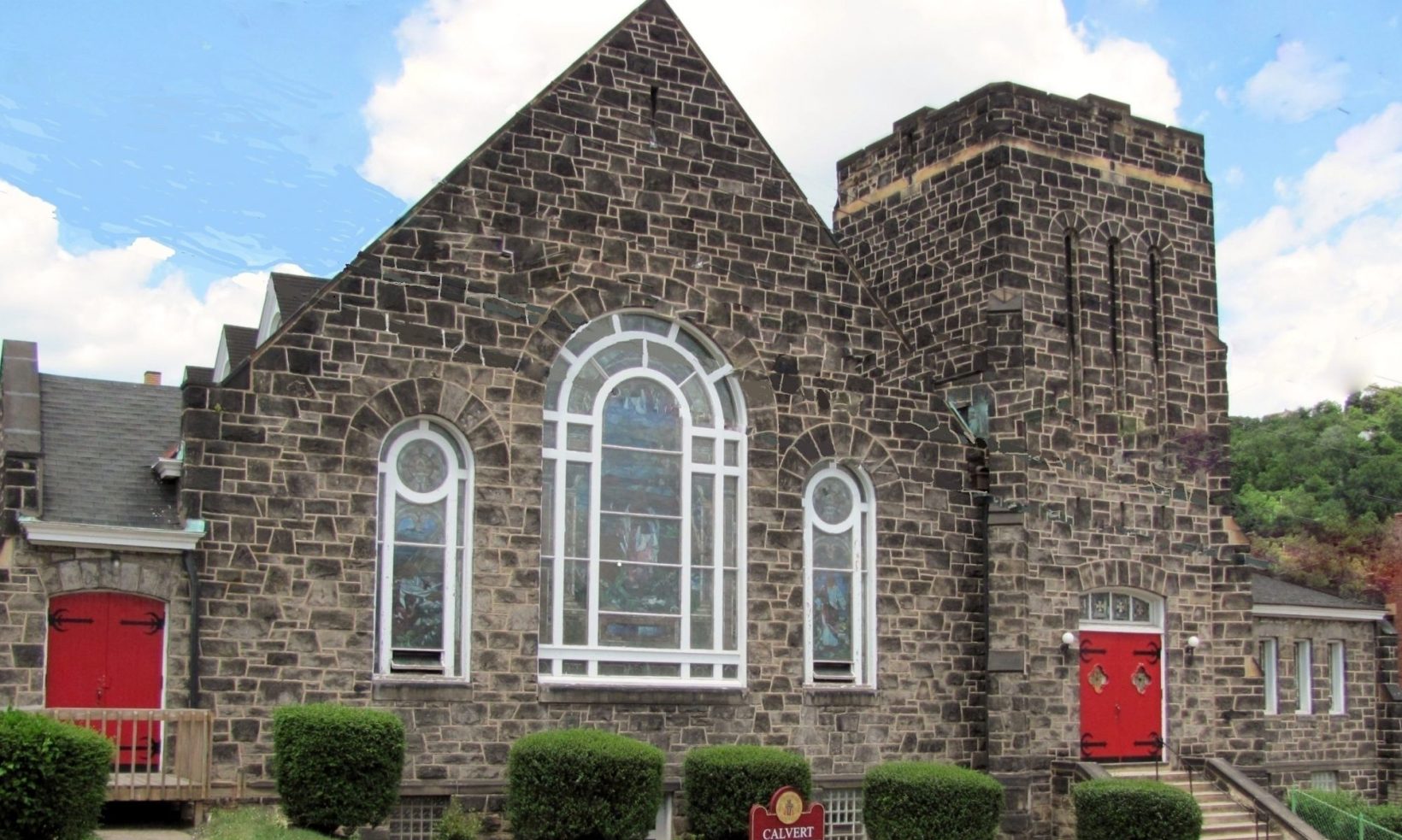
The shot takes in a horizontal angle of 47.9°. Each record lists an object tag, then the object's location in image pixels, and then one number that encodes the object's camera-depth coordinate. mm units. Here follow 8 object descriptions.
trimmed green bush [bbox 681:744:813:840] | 19281
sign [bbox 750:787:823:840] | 16812
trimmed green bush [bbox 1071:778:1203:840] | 20688
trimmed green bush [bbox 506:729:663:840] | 17859
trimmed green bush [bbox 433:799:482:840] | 18719
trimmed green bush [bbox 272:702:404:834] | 16531
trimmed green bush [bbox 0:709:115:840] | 13883
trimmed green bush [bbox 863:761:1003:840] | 19984
